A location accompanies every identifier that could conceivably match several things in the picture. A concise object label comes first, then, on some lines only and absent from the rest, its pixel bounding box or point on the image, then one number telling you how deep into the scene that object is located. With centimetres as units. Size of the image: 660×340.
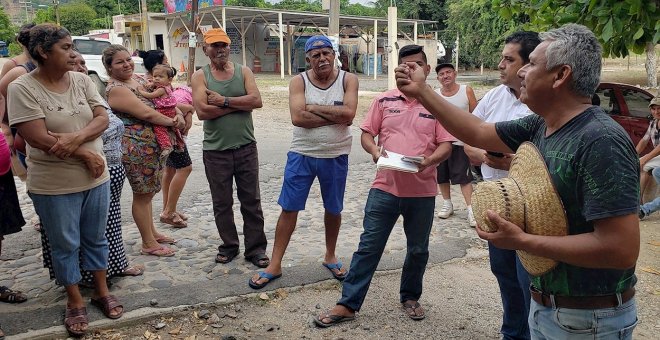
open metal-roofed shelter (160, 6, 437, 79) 2868
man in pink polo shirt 371
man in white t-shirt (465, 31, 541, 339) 307
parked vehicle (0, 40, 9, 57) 4841
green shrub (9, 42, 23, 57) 4472
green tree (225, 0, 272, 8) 5075
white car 1727
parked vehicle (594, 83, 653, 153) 884
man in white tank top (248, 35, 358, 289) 421
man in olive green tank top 457
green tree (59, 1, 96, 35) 4903
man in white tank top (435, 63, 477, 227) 614
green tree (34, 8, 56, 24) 5034
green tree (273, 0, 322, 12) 5102
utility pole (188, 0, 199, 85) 1652
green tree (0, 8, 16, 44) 5189
